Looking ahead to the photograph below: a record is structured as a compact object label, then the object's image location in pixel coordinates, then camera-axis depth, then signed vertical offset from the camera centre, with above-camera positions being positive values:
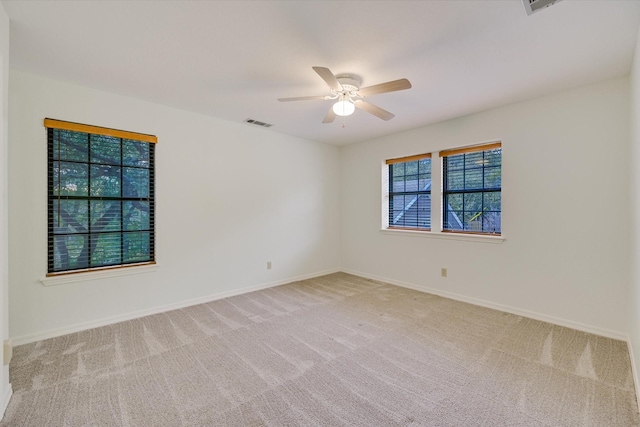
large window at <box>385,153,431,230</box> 4.27 +0.36
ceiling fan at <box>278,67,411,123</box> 2.18 +1.03
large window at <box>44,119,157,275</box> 2.75 +0.17
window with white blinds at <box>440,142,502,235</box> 3.51 +0.34
